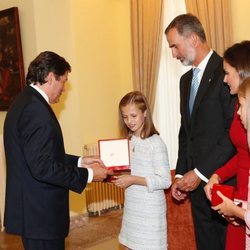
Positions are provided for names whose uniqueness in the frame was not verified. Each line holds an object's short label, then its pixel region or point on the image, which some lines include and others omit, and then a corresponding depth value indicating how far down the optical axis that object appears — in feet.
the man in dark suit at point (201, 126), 9.00
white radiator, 18.48
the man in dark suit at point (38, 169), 8.28
